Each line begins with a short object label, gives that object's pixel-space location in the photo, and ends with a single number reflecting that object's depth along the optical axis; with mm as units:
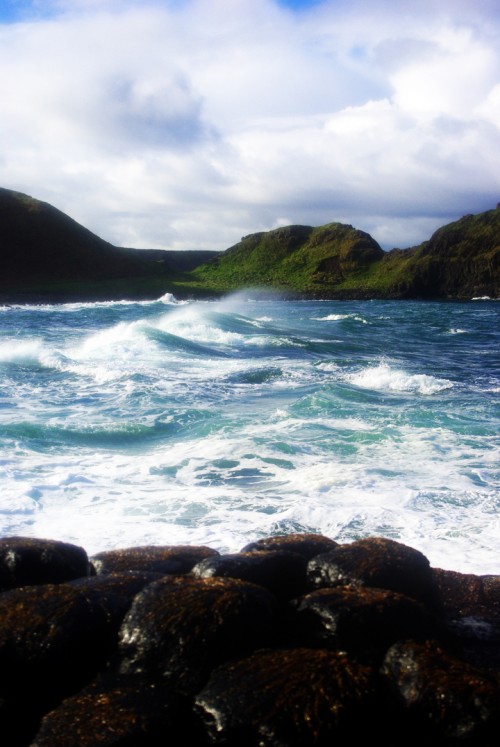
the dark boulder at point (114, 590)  3490
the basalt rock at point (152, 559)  4305
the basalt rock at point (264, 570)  3941
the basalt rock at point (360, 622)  3418
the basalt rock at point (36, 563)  3906
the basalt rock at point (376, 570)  4020
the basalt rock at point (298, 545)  4469
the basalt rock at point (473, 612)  3793
